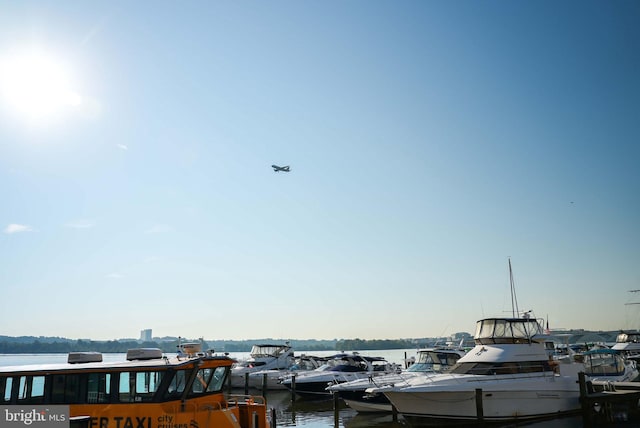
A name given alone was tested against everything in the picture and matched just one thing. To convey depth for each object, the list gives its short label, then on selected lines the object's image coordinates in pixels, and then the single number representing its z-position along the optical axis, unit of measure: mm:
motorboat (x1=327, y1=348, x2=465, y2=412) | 27645
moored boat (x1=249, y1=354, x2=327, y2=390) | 40062
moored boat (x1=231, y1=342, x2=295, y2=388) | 43031
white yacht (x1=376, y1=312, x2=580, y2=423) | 22484
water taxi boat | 12773
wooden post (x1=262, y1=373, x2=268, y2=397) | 39094
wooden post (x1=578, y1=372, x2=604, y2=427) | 23547
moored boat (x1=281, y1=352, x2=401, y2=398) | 34312
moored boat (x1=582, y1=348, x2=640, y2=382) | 31156
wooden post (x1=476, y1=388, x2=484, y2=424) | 21997
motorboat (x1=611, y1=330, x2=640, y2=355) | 52225
